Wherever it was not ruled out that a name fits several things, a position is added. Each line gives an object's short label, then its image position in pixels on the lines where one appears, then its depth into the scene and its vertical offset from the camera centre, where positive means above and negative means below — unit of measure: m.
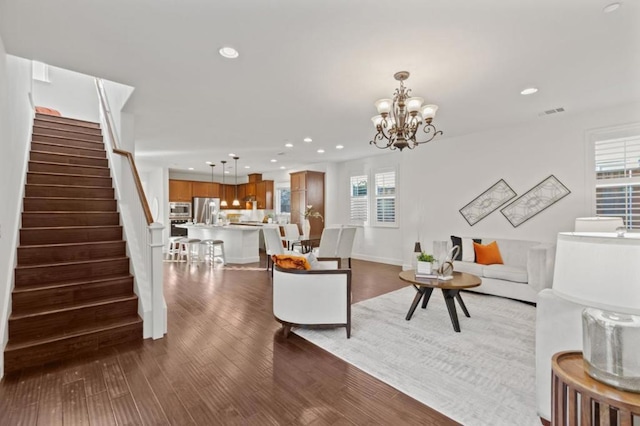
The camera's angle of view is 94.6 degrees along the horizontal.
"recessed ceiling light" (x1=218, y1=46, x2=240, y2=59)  2.59 +1.43
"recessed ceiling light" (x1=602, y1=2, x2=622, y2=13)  2.04 +1.42
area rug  1.98 -1.29
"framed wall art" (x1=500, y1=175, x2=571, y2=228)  4.47 +0.16
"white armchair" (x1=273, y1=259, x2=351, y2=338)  3.01 -0.89
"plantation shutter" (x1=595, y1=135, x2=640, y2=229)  3.89 +0.42
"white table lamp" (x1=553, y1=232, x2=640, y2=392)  0.92 -0.28
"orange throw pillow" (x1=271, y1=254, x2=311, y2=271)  3.14 -0.55
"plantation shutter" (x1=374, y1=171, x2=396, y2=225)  7.13 +0.34
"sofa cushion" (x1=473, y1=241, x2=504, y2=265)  4.57 -0.68
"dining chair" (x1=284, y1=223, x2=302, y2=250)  7.10 -0.57
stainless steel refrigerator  10.38 +0.12
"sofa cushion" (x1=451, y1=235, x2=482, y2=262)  4.79 -0.57
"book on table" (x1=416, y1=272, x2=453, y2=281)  3.43 -0.78
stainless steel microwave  9.84 +0.09
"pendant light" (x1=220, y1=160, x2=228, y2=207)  11.25 +0.43
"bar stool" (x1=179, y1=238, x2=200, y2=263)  7.01 -0.97
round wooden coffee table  3.18 -0.81
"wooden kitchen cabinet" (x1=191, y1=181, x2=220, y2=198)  10.46 +0.85
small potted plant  3.55 -0.64
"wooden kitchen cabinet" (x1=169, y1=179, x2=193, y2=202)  9.90 +0.78
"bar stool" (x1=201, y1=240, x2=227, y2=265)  6.89 -0.86
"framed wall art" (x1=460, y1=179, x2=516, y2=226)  5.02 +0.15
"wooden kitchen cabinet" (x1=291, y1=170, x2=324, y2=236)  8.37 +0.48
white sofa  3.81 -0.85
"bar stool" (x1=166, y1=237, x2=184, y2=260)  7.39 -1.01
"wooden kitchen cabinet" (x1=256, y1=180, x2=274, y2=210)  10.51 +0.64
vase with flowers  7.77 -0.13
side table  1.06 -0.73
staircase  2.62 -0.57
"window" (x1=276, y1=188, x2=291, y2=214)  9.99 +0.41
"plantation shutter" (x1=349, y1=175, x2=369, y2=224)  7.73 +0.30
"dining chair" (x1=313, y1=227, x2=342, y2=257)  5.67 -0.59
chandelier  3.03 +1.05
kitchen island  7.13 -0.71
